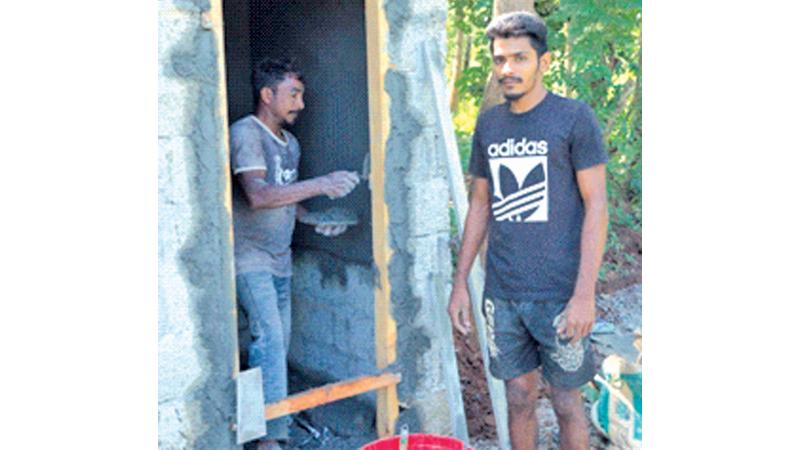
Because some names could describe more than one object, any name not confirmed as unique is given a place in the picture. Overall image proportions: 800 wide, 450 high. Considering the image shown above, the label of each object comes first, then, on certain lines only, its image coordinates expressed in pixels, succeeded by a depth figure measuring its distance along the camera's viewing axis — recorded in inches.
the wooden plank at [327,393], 149.9
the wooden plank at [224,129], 133.5
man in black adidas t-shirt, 124.1
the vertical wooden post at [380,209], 153.7
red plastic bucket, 136.9
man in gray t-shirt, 157.9
